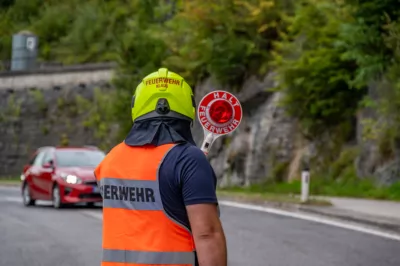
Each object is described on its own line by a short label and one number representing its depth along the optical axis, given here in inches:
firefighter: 165.5
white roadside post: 877.8
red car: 876.6
